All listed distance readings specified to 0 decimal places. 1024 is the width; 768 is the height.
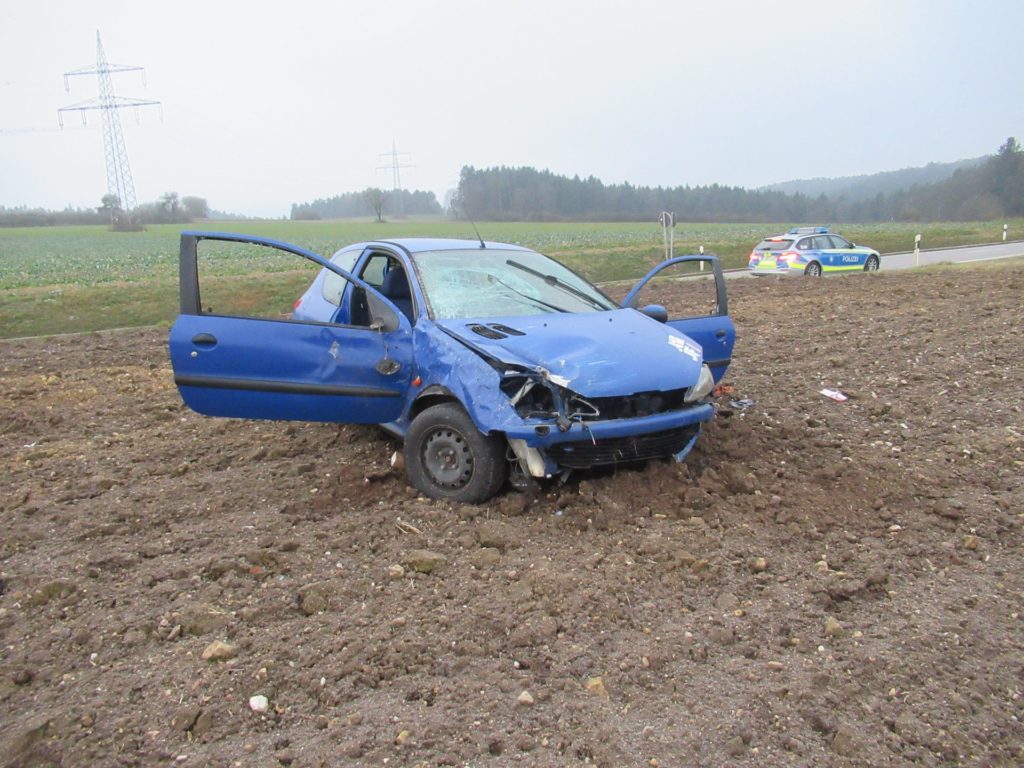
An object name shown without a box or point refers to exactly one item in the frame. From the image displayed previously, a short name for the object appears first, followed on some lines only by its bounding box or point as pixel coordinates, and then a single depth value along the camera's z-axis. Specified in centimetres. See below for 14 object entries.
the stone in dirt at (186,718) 290
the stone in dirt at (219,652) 331
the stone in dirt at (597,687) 305
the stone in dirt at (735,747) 271
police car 2173
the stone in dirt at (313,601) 370
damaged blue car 452
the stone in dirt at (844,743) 269
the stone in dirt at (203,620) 355
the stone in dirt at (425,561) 408
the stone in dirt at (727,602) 367
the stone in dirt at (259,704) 299
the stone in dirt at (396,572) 402
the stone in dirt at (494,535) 433
